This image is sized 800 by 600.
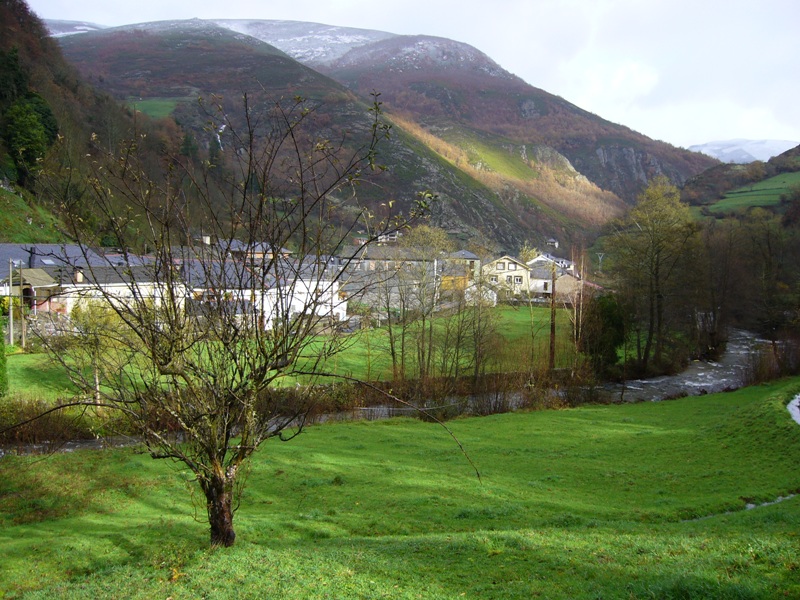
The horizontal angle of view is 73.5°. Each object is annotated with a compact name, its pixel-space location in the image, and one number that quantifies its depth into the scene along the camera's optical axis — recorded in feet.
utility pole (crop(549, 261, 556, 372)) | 112.47
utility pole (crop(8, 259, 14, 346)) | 101.32
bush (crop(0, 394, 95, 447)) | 70.69
